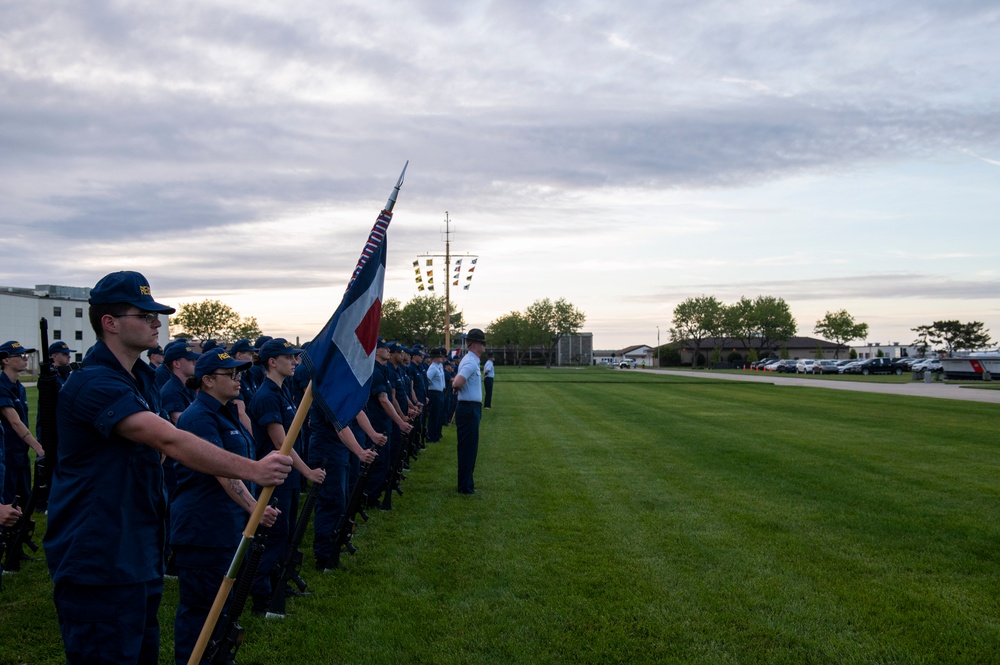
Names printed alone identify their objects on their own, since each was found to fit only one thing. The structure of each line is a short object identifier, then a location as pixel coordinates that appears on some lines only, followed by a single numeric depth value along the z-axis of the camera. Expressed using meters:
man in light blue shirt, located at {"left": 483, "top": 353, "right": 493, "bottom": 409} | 26.20
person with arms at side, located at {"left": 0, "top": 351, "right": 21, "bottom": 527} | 4.65
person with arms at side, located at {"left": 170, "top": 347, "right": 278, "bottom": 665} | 4.90
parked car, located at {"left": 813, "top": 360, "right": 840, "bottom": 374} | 81.67
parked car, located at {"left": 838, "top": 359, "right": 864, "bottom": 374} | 78.31
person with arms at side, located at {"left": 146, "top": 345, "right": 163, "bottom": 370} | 10.53
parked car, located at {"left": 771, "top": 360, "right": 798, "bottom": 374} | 95.85
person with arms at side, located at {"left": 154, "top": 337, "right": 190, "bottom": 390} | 8.63
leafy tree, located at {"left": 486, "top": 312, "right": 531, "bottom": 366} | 155.00
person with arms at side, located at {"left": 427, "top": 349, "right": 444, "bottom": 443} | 18.41
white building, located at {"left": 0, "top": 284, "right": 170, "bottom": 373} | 90.38
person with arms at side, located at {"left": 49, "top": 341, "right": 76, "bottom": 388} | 10.74
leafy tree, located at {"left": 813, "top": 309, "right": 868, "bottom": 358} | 158.00
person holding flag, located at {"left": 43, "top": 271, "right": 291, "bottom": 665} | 3.24
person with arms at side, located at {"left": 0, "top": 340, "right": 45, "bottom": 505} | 8.09
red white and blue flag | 4.31
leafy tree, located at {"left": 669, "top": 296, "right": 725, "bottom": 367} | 155.00
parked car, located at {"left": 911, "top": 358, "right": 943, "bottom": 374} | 68.50
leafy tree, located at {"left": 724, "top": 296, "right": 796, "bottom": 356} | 153.25
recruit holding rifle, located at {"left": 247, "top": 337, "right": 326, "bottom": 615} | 6.42
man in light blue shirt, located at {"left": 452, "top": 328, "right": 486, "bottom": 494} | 11.40
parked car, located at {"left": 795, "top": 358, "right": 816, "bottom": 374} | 88.84
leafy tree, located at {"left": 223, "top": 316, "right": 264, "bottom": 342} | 129.68
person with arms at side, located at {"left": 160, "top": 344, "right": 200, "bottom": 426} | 6.79
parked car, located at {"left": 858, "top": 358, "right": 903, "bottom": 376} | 77.62
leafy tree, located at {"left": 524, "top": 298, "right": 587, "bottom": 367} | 154.38
